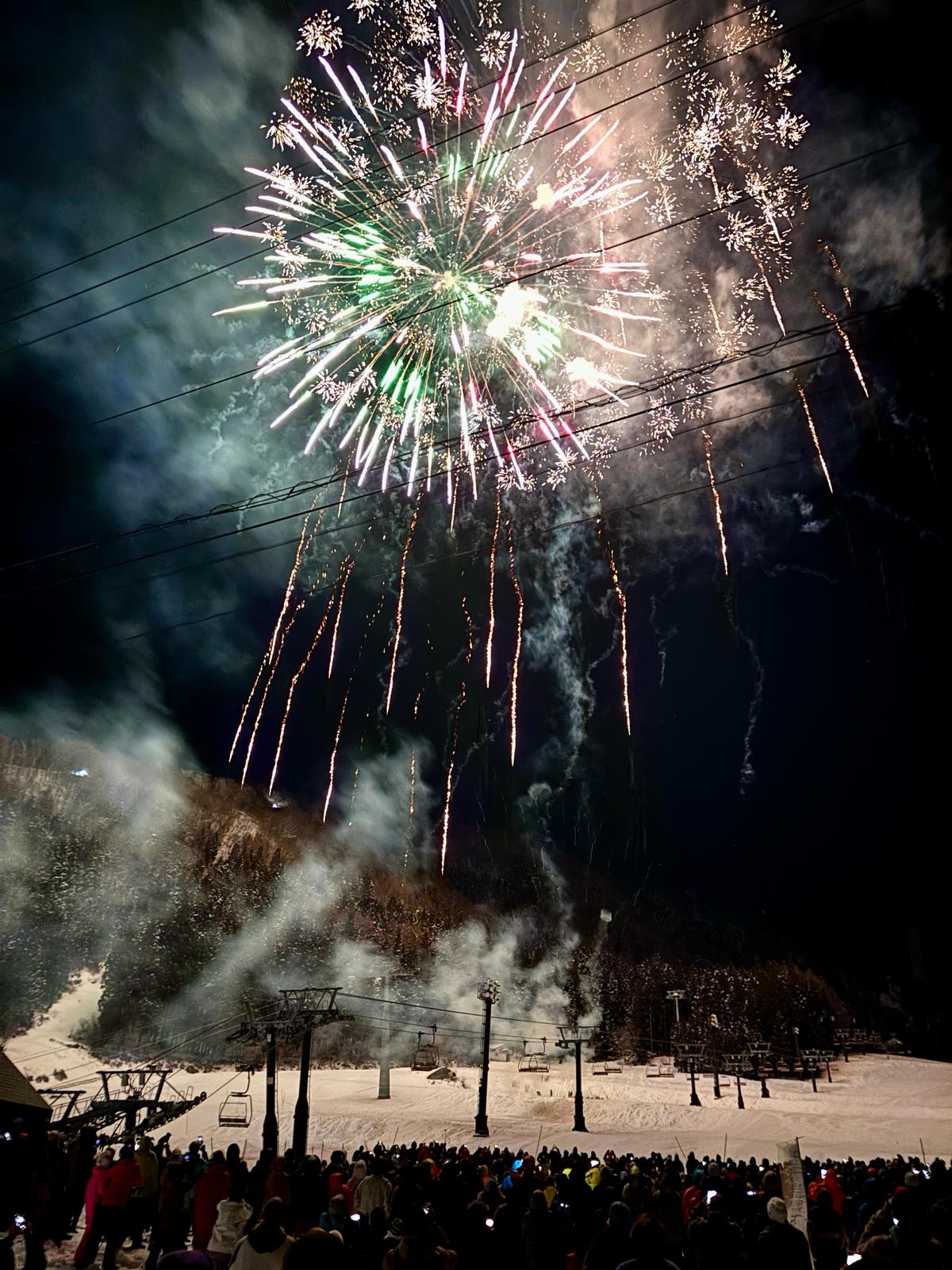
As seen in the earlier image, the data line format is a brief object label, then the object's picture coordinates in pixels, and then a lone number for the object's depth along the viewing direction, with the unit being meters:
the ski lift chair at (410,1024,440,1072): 62.00
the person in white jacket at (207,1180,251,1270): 7.59
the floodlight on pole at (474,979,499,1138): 32.62
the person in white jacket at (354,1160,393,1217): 9.15
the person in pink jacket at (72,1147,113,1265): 9.34
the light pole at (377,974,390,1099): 48.19
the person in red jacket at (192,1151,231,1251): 8.87
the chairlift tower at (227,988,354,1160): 23.58
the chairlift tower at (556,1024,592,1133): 35.50
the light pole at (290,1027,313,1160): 23.00
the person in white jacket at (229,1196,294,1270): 5.42
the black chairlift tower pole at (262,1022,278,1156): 22.92
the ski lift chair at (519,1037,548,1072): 66.25
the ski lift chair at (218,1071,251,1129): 33.84
